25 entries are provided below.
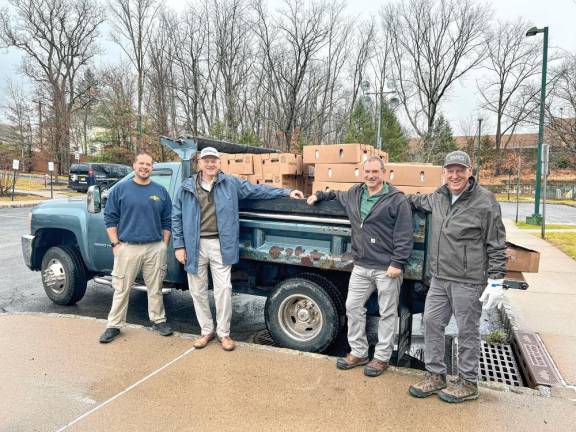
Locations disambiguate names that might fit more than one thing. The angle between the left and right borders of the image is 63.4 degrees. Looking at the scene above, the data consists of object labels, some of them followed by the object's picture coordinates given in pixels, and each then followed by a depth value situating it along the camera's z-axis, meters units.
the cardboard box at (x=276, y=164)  5.06
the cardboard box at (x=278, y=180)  5.07
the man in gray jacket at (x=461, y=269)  3.33
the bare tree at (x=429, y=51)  38.22
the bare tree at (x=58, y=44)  41.00
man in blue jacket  4.35
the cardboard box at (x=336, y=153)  4.62
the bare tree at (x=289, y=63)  29.67
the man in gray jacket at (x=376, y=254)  3.71
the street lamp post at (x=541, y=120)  15.20
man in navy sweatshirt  4.70
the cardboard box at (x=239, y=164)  5.29
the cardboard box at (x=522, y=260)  3.80
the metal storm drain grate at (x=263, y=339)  5.09
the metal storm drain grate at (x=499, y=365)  4.11
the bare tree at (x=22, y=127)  42.56
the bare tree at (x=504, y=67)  42.62
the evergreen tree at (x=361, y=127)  27.44
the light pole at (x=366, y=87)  15.88
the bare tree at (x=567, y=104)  15.74
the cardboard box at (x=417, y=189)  4.43
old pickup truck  4.19
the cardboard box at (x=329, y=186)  4.60
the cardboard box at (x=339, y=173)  4.60
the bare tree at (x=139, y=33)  33.62
